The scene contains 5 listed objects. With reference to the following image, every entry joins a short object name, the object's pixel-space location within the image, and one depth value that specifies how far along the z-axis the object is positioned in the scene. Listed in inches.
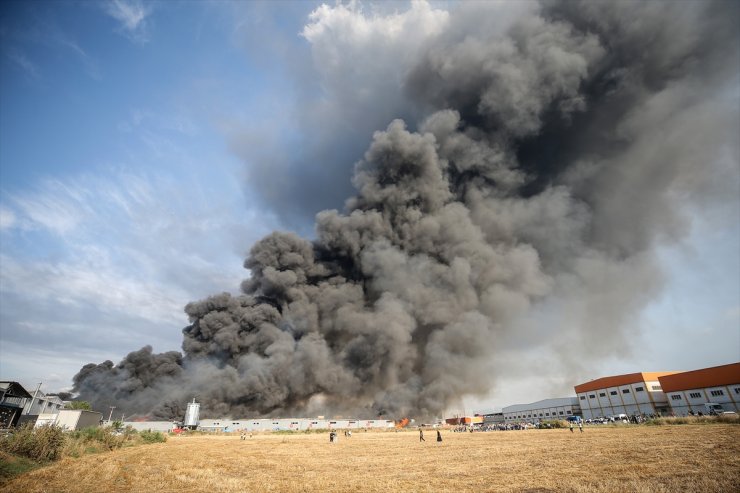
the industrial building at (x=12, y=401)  1482.8
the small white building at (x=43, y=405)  1696.5
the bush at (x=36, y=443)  602.9
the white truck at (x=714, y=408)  1838.3
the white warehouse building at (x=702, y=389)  1897.9
